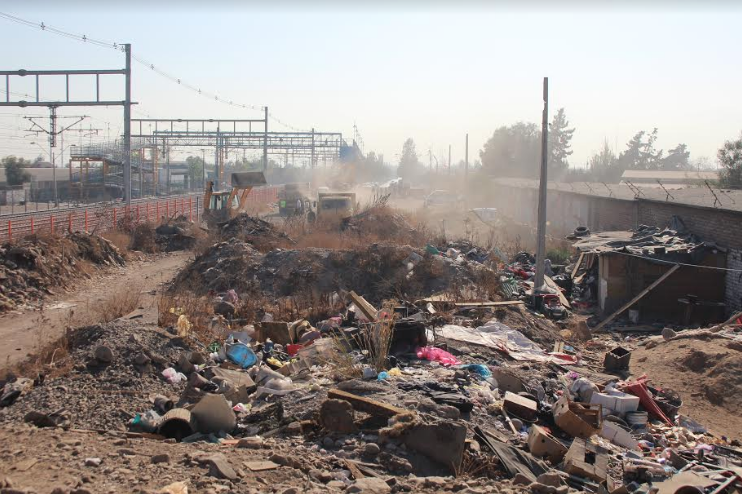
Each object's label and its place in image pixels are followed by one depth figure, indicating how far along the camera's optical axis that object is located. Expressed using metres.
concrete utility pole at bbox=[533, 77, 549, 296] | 16.22
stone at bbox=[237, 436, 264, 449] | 6.47
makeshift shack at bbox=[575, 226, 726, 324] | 16.27
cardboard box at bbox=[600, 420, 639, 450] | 7.92
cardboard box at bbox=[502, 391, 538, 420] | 8.10
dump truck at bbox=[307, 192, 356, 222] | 28.45
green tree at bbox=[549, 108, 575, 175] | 82.50
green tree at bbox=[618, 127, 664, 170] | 85.19
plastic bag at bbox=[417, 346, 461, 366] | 10.21
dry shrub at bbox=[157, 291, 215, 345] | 11.07
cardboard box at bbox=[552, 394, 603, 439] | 7.77
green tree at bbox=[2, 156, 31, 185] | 58.84
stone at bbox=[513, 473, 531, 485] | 6.07
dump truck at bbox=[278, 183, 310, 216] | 40.40
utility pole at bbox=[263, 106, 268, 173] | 55.12
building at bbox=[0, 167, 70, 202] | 50.05
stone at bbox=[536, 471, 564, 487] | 6.04
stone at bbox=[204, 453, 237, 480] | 5.50
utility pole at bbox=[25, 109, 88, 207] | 35.41
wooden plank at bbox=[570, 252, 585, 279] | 20.28
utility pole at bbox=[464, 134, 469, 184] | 55.21
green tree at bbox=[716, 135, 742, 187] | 38.81
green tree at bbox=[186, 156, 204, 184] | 72.31
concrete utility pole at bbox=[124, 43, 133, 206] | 27.30
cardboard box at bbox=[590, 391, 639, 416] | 8.74
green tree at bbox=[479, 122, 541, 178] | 77.56
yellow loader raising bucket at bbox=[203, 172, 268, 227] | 30.11
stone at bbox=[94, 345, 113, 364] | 8.91
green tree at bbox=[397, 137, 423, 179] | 132.25
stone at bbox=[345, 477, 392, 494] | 5.54
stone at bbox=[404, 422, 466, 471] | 6.43
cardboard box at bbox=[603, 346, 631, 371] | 11.26
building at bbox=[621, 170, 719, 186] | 46.90
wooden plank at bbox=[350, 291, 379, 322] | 12.19
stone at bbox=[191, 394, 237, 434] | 7.25
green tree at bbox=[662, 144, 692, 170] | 87.56
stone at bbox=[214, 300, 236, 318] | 13.65
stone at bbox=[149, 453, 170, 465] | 5.82
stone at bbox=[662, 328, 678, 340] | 13.04
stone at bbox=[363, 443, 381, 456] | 6.46
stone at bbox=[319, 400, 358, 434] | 6.91
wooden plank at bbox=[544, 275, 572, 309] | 16.88
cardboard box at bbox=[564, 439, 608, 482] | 6.77
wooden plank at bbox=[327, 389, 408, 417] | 7.06
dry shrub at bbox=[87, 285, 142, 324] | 12.55
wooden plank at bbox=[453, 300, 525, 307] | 13.88
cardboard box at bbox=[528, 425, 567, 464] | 7.11
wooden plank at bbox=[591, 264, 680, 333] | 16.05
